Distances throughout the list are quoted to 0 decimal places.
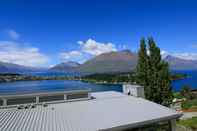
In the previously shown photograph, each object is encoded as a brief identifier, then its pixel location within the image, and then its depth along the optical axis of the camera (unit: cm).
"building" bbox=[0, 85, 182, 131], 509
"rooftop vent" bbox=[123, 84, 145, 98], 921
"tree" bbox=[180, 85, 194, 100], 4412
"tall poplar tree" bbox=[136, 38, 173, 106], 1566
